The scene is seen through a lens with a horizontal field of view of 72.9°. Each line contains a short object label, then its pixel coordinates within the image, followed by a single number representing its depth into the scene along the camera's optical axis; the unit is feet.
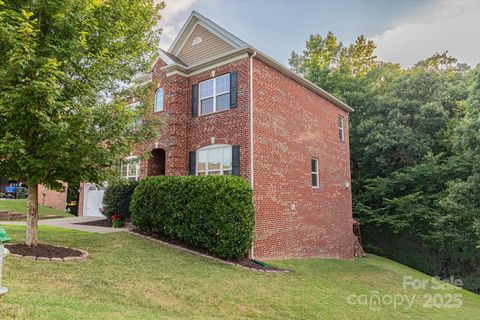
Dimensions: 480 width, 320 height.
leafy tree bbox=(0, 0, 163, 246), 20.33
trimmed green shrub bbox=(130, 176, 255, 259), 31.40
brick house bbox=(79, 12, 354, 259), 38.32
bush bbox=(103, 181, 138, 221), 46.75
